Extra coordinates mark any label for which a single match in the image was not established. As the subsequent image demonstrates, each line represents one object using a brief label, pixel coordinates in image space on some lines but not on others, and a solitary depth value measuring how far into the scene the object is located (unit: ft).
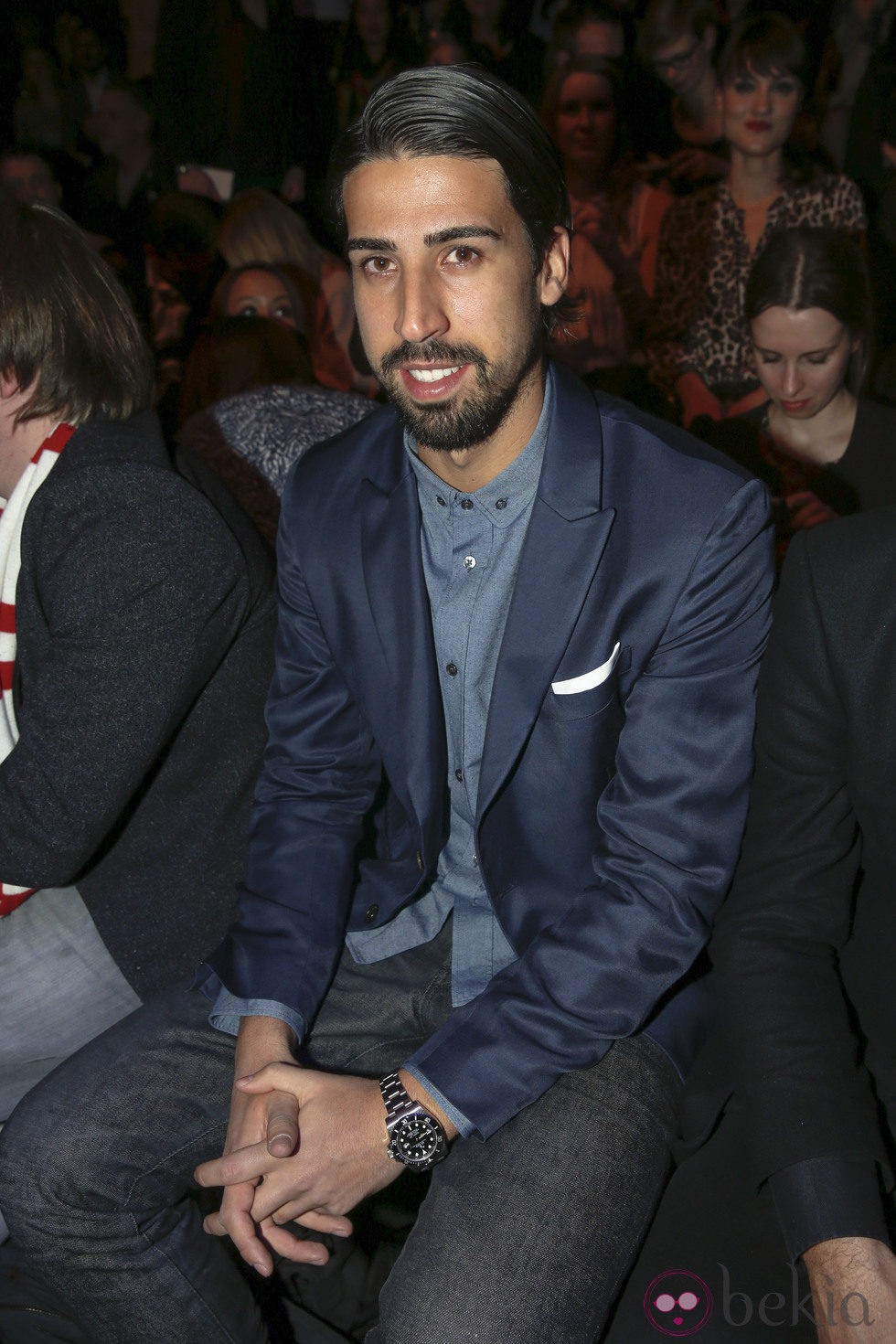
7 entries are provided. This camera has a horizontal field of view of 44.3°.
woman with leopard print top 11.01
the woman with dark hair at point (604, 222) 12.07
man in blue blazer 4.11
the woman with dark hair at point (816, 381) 10.40
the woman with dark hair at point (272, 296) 14.64
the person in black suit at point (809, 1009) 3.74
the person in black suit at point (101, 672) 4.76
